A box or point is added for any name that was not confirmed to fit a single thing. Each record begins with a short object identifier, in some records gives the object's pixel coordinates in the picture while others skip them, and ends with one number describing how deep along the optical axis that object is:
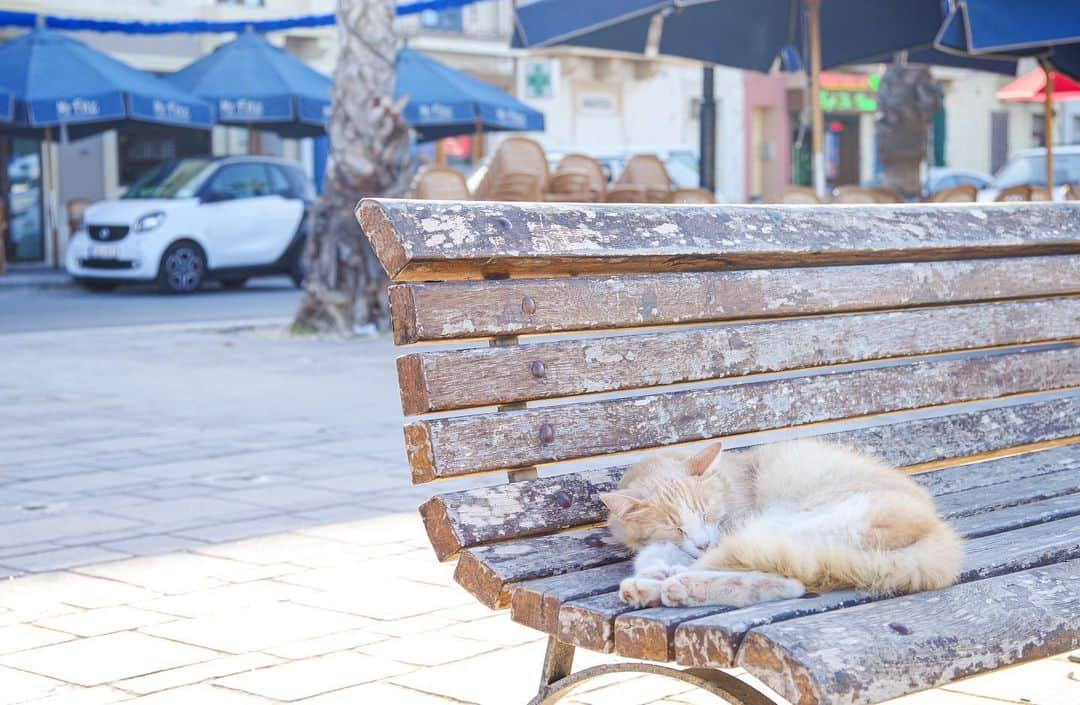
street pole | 15.48
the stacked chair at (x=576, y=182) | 12.98
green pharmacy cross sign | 35.41
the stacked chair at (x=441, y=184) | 11.99
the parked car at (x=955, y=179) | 27.22
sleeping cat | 2.48
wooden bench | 2.38
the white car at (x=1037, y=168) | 18.89
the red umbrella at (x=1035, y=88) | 16.96
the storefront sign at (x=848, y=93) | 40.38
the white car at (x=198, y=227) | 19.58
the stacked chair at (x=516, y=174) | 12.44
